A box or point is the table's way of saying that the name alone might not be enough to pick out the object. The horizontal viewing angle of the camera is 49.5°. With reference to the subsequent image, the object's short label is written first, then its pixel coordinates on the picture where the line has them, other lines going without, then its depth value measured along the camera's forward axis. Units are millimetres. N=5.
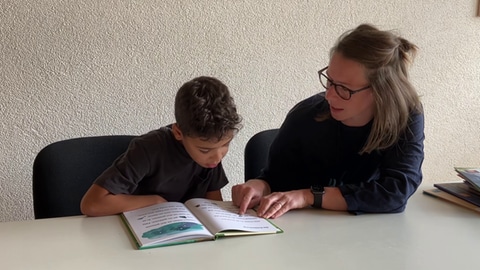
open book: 1096
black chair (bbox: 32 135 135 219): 1443
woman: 1344
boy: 1246
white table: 1017
